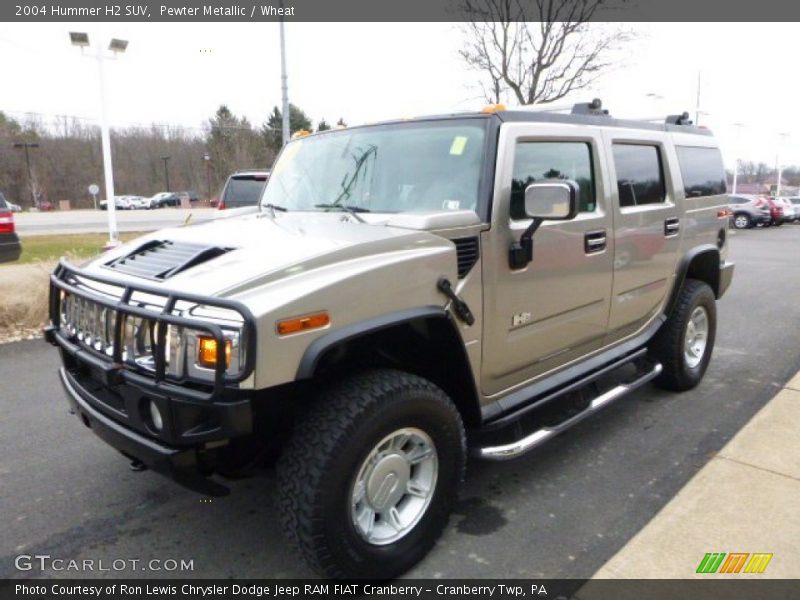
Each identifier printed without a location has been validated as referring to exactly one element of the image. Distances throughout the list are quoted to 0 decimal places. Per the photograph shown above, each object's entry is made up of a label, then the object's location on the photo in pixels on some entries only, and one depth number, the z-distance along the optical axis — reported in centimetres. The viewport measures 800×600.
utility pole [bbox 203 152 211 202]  6307
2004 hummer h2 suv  221
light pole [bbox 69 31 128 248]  1100
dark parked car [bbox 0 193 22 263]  844
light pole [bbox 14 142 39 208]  6298
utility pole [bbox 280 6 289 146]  1619
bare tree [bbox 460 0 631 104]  2344
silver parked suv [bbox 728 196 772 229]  2641
